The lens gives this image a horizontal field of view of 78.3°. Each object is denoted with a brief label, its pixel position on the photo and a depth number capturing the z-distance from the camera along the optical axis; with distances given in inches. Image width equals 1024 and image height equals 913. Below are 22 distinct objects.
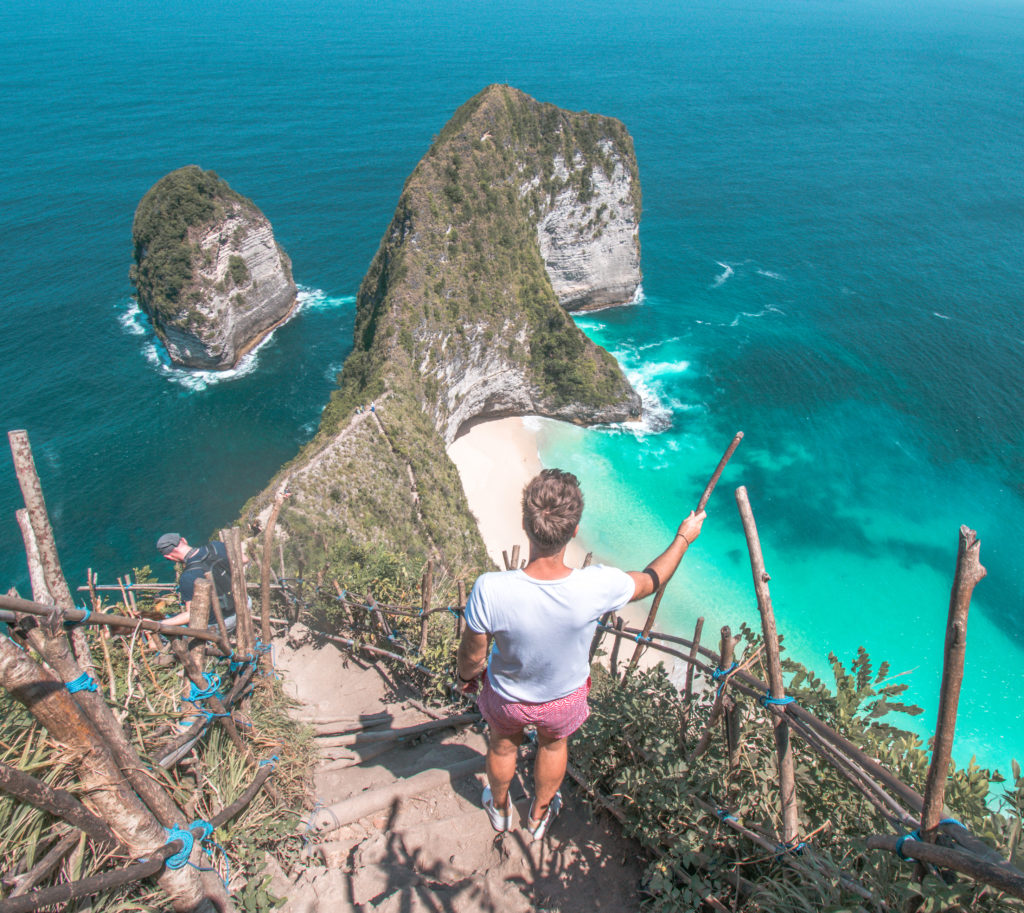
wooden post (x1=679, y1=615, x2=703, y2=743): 239.5
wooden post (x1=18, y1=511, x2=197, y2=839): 156.3
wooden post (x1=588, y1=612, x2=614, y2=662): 281.8
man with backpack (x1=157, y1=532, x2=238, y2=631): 313.1
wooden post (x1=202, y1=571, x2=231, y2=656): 233.9
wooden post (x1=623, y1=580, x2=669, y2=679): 274.7
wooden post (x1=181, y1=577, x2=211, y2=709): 217.2
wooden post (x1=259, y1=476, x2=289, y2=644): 293.7
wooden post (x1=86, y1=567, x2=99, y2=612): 254.3
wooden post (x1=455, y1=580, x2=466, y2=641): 343.5
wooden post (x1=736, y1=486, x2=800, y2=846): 190.2
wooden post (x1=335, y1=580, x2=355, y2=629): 426.6
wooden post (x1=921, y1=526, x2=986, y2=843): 129.0
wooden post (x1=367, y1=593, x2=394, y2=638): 408.5
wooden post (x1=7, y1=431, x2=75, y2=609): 157.0
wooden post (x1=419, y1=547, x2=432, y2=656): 384.8
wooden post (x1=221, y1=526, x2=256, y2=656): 258.8
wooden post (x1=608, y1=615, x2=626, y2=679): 294.2
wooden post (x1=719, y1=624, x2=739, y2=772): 214.2
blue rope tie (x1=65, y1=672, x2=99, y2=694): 161.3
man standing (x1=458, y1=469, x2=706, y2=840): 163.5
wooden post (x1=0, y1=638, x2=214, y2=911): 147.8
